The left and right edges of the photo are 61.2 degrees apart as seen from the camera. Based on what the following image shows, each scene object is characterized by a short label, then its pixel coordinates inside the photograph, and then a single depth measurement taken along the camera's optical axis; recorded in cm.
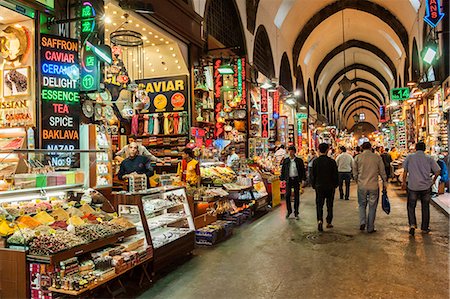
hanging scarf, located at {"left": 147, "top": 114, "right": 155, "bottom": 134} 999
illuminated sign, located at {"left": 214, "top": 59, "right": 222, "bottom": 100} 1068
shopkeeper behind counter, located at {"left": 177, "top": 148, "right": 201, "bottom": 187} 748
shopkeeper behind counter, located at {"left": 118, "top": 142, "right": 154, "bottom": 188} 651
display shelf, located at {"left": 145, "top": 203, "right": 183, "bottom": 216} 497
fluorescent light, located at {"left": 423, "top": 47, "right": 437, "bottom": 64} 1157
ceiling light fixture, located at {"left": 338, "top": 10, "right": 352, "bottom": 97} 1934
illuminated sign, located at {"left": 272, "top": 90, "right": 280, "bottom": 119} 1616
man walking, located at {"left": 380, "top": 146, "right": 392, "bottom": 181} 1491
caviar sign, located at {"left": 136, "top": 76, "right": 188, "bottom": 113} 977
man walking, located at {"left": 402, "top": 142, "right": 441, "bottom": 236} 662
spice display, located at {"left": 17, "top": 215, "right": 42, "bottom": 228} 381
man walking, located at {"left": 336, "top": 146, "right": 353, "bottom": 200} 1182
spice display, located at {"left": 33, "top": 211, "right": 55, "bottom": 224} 398
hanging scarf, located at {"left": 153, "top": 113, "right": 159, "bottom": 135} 988
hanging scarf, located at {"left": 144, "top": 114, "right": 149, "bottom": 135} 1004
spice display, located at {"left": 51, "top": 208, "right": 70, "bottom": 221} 416
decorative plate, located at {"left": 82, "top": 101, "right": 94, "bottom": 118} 583
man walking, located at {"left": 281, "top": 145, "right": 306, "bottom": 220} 865
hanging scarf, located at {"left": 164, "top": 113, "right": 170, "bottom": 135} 977
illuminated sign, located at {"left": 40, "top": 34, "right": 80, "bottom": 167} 529
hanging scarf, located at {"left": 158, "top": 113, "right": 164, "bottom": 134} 984
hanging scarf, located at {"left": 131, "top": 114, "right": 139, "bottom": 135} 1009
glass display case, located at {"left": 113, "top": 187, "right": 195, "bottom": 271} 471
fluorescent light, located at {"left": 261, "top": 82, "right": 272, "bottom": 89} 1370
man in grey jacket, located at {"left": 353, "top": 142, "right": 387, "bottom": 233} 686
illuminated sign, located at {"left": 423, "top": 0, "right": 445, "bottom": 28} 1049
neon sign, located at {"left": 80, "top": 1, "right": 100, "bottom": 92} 561
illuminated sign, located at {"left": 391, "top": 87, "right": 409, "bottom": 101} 1800
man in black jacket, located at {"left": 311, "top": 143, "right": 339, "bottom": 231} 732
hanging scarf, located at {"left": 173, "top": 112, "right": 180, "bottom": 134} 966
